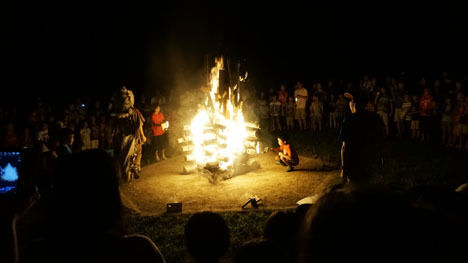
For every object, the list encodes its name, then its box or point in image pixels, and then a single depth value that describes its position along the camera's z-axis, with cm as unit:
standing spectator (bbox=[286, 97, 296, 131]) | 1873
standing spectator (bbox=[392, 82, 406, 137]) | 1498
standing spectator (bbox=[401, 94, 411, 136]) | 1468
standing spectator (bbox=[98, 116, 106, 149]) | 1518
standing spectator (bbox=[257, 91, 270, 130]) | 1978
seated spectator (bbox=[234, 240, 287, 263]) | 232
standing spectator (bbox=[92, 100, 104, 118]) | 1606
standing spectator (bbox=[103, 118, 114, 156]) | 1518
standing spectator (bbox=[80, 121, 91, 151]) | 1419
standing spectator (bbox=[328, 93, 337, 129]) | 1764
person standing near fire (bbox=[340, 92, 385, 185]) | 643
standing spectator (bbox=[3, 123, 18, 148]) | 1191
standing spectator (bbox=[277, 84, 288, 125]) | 1917
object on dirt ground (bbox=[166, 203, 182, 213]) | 760
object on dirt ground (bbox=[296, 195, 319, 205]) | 709
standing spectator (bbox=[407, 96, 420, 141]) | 1432
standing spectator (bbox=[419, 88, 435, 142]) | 1391
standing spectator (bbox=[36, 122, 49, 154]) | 1285
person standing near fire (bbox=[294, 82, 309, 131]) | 1828
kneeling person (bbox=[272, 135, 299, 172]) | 1077
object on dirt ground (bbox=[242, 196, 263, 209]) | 768
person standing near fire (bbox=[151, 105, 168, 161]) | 1373
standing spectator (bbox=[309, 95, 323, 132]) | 1786
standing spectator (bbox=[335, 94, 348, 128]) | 1722
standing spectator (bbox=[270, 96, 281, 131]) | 1920
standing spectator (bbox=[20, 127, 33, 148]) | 1300
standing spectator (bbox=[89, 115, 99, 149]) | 1464
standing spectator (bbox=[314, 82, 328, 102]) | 1838
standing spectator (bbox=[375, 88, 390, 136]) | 1509
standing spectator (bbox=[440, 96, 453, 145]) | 1318
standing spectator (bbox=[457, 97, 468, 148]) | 1229
